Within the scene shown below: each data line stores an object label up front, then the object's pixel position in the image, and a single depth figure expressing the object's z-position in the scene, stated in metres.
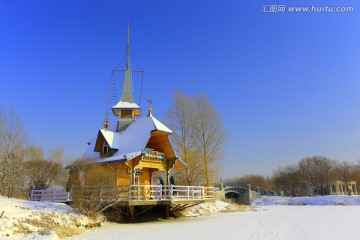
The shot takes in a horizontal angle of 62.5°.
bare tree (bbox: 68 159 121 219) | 17.19
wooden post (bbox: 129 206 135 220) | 19.62
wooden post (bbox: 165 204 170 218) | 21.87
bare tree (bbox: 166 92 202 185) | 32.00
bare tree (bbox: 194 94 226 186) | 32.62
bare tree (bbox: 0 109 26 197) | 26.27
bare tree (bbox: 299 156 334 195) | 65.75
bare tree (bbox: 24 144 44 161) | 39.03
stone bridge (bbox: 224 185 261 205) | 54.81
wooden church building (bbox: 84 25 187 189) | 21.70
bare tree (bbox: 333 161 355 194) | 67.49
